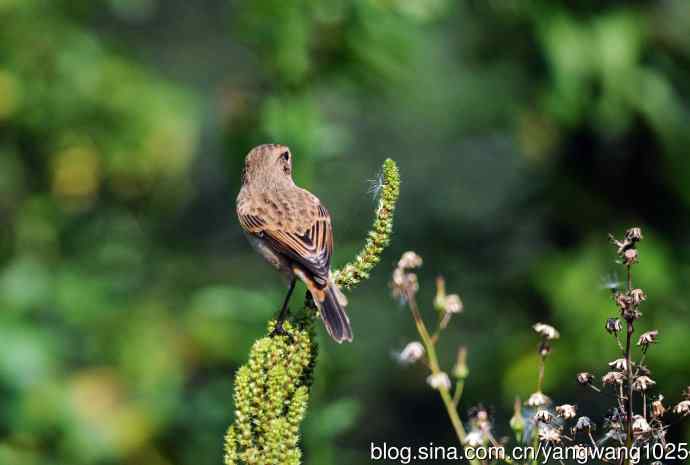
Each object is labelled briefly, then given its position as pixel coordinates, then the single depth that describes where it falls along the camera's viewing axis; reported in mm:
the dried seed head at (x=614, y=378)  4305
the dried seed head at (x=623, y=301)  4148
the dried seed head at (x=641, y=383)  4277
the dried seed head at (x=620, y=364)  4330
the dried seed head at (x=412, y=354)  4109
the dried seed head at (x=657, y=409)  4340
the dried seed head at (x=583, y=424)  4398
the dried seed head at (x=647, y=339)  4289
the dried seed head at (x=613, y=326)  4371
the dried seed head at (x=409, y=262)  4321
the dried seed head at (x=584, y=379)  4391
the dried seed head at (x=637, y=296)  4199
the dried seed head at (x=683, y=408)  4258
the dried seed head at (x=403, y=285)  4277
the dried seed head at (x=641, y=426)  4113
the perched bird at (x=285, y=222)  6715
